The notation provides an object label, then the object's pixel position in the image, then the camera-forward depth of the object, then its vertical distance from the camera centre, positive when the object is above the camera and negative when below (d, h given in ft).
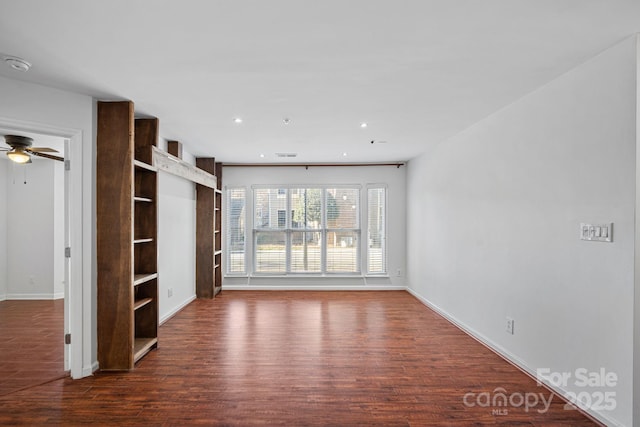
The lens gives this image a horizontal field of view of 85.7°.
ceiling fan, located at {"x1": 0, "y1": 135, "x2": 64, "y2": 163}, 13.51 +2.66
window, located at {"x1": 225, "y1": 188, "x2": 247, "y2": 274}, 22.70 -0.95
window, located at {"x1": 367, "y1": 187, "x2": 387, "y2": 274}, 22.68 -1.03
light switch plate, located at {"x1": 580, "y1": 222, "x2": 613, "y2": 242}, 7.56 -0.41
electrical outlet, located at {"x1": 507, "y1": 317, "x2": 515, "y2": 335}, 11.02 -3.58
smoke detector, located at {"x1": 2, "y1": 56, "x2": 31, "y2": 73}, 7.79 +3.52
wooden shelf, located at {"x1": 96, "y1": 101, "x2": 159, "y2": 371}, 10.34 -0.58
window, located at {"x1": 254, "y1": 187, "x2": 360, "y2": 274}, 22.77 -0.90
